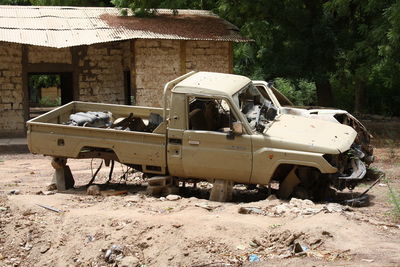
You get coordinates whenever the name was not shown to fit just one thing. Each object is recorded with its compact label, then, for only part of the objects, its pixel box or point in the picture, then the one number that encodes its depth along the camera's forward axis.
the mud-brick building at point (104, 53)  17.55
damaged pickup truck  9.09
